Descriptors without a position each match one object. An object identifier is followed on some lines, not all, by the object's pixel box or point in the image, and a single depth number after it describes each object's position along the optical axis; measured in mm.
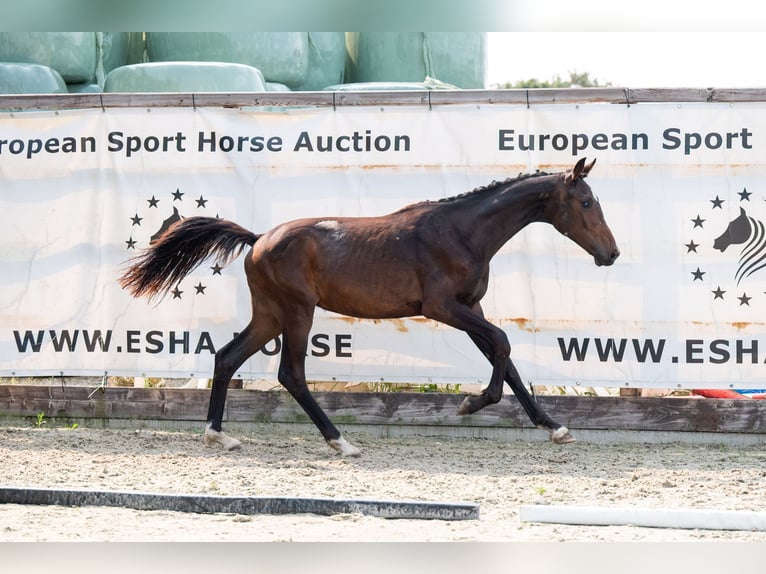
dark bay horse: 11711
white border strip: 7633
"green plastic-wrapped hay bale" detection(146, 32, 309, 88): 17484
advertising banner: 13023
